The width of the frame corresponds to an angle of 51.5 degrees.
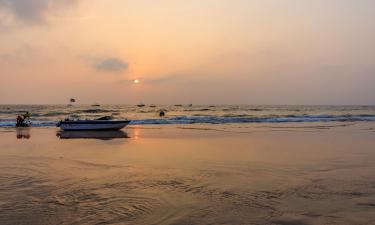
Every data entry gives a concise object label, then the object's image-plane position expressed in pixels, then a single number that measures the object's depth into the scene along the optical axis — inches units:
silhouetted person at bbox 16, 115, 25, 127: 1369.2
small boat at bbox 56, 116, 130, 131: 1190.3
